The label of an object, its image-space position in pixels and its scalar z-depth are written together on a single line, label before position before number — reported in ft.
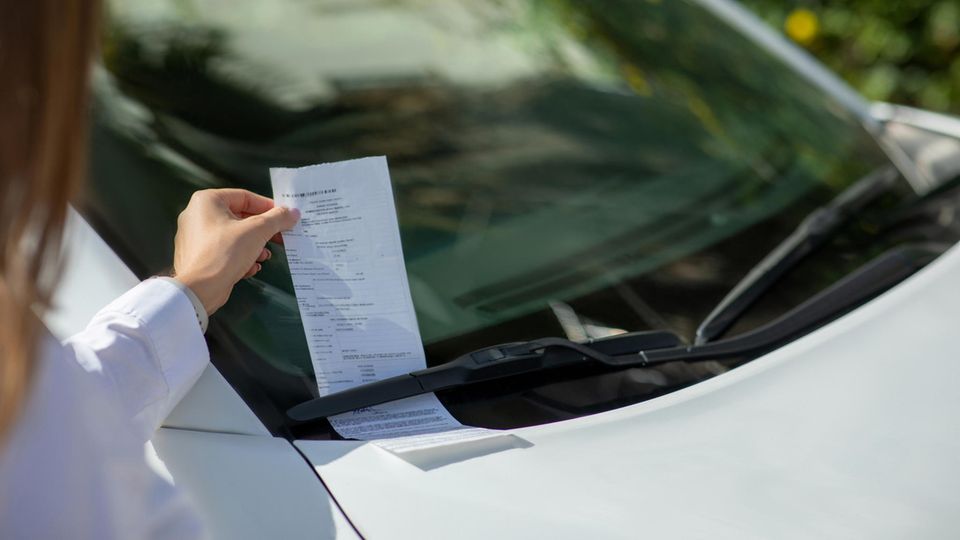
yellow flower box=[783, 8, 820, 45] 15.28
